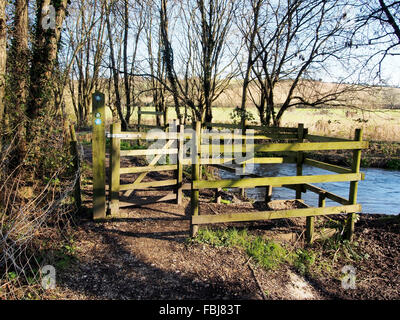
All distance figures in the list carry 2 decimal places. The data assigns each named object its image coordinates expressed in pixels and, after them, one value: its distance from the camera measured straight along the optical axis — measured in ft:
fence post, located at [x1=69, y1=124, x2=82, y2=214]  17.94
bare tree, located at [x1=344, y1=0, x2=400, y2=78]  19.03
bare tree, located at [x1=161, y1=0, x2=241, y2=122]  31.09
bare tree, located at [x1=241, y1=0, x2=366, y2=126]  42.55
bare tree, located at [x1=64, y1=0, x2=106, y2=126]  71.58
